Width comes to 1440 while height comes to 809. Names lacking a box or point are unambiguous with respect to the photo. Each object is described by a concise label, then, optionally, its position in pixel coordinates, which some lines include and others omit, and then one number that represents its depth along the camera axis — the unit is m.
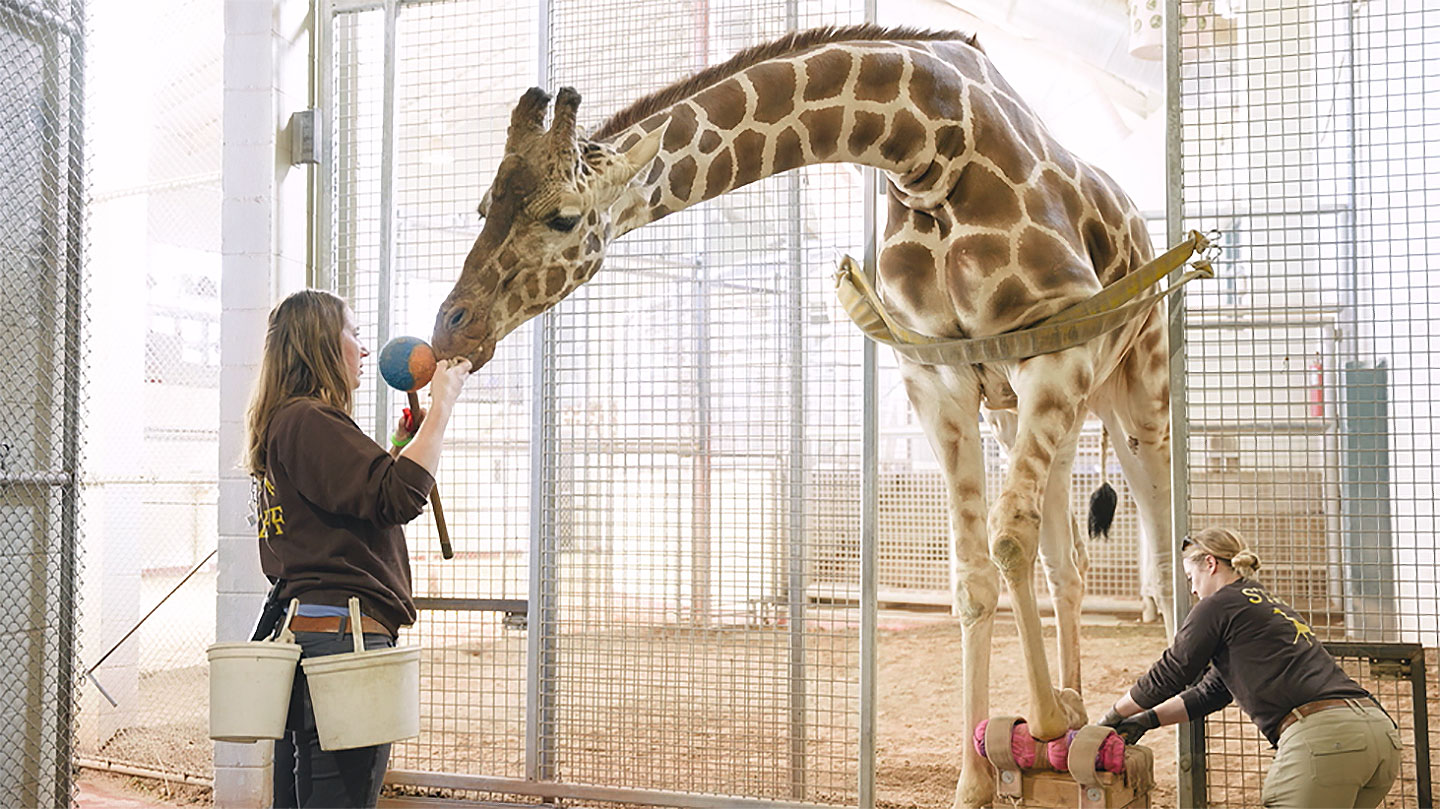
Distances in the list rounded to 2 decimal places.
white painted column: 4.29
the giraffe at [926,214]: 2.81
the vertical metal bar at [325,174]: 4.62
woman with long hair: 2.45
